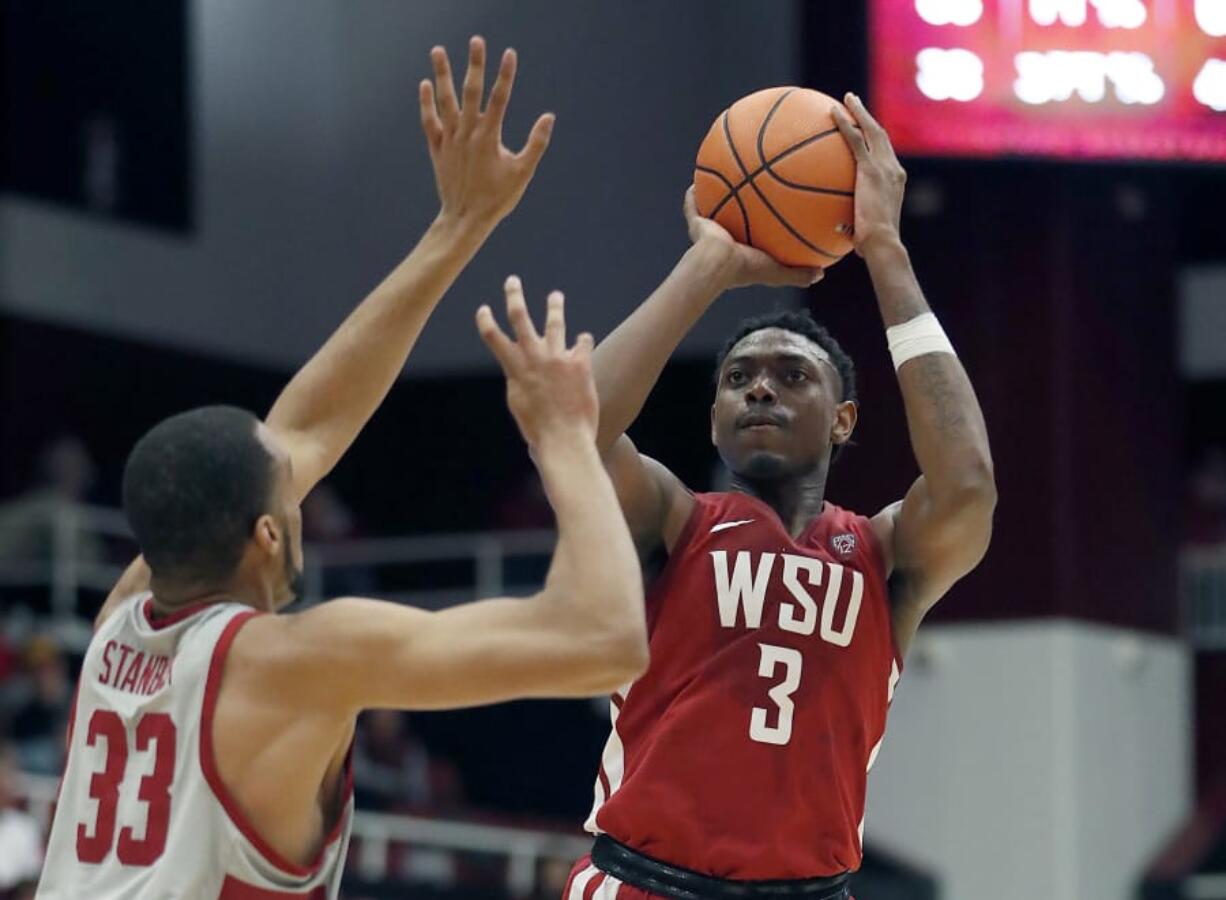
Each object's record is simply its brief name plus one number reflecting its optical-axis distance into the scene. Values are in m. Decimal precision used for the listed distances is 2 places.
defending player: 7.43
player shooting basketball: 9.89
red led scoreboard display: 26.87
